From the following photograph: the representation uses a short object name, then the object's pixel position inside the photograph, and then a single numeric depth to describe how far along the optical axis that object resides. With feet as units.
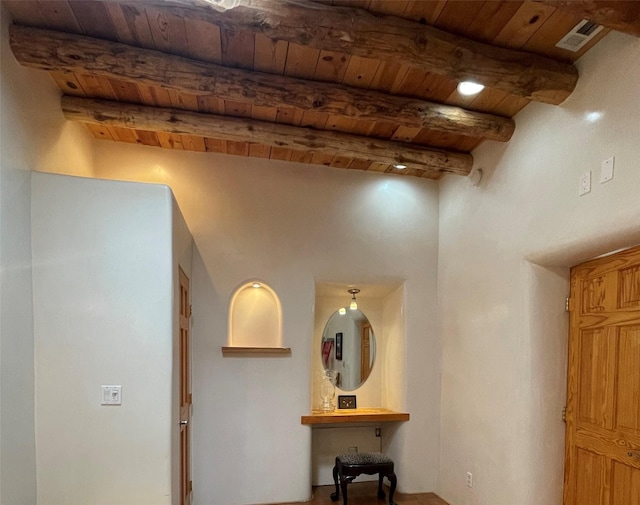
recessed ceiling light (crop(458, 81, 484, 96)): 8.30
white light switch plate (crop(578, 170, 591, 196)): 7.38
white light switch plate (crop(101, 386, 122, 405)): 7.59
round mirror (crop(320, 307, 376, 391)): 14.17
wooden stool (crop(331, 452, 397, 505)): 11.25
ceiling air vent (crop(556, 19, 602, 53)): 6.73
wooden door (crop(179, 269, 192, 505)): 9.56
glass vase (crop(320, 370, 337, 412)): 13.30
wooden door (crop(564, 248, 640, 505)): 7.12
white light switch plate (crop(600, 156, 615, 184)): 6.90
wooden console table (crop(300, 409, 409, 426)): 11.82
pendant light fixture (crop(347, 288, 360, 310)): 14.51
